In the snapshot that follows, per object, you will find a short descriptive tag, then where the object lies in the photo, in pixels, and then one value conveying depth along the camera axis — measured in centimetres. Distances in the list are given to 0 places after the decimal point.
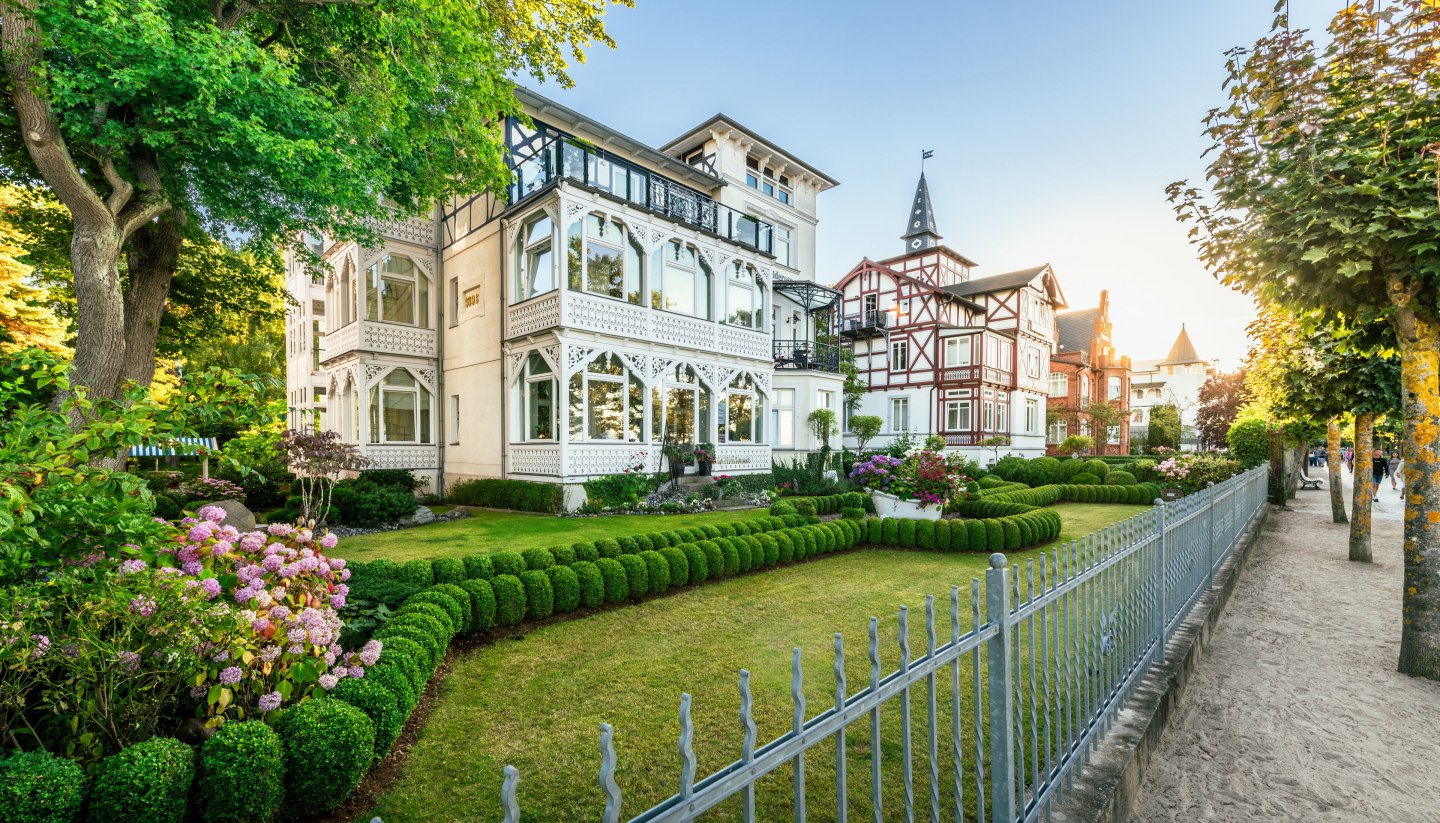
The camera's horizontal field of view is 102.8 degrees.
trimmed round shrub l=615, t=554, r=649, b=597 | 661
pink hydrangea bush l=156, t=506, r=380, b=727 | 292
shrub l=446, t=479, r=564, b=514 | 1303
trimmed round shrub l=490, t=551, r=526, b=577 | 606
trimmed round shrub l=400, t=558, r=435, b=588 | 562
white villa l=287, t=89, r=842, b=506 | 1377
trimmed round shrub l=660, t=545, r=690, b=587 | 711
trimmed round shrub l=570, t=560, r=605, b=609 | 623
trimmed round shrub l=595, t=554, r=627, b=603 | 645
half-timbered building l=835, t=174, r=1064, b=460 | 2831
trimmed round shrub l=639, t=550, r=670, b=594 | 685
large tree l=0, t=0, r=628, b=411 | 699
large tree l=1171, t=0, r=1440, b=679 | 409
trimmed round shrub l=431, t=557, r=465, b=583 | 577
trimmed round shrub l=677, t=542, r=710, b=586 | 731
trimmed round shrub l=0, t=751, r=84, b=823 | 213
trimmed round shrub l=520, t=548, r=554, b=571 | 630
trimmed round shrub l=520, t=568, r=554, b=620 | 582
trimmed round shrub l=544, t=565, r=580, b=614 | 601
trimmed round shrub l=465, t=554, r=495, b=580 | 589
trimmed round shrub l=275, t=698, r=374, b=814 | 275
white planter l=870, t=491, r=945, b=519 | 1107
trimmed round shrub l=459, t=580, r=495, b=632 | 534
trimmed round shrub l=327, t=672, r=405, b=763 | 313
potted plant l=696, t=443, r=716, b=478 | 1579
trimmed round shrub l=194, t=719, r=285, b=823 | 249
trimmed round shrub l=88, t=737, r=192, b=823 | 229
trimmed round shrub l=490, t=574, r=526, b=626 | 556
